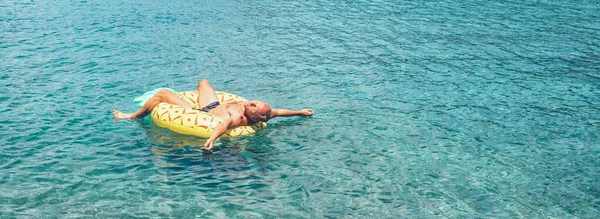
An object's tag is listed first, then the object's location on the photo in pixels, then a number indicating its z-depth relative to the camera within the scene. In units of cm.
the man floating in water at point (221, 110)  848
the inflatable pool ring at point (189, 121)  851
